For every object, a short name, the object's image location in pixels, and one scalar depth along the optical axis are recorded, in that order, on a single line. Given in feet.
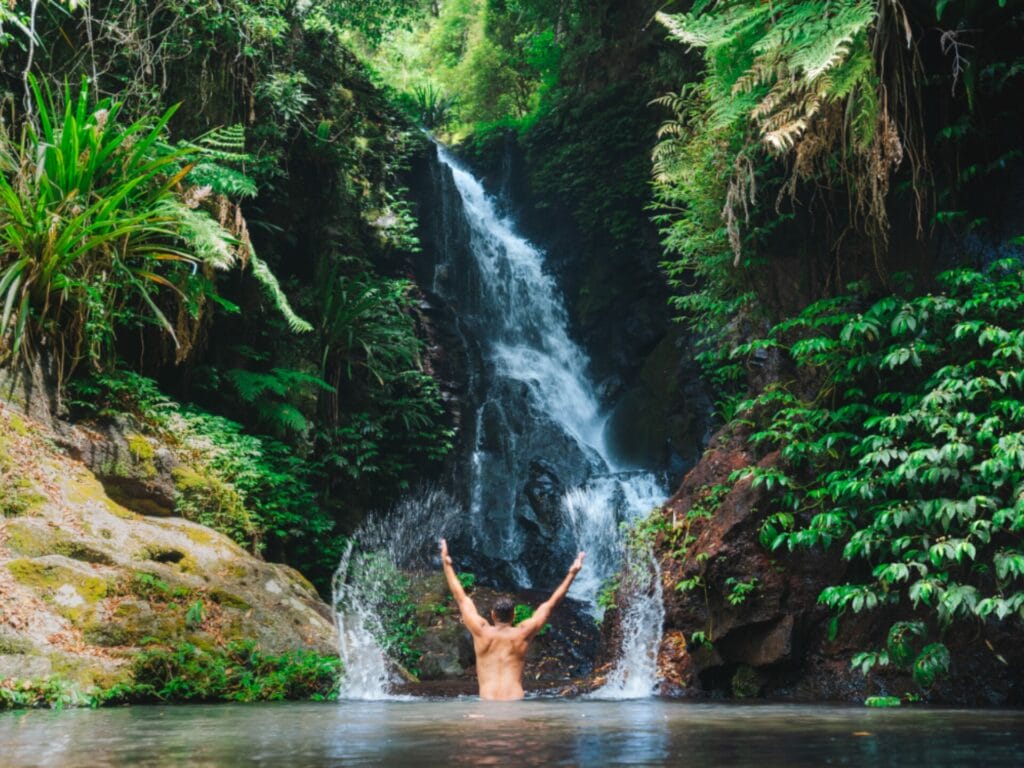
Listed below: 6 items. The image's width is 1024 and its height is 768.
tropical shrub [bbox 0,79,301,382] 25.00
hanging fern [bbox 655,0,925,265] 20.68
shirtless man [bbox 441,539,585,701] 19.85
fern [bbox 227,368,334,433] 36.22
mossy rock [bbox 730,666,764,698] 22.89
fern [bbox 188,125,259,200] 32.55
